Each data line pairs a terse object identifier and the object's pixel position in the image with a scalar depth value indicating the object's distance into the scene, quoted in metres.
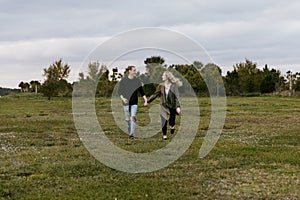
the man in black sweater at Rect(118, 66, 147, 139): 19.56
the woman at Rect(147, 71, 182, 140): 19.41
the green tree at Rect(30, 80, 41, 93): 121.50
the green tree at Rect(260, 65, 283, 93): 90.56
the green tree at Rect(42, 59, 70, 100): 74.88
